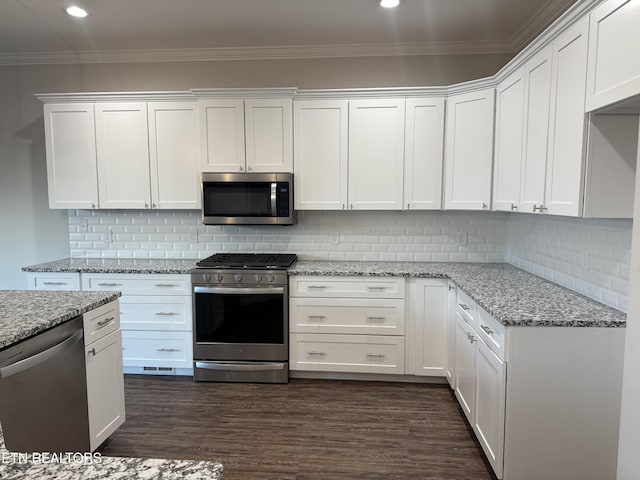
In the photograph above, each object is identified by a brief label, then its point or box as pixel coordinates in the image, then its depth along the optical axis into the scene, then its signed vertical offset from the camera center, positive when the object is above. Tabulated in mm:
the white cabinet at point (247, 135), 3395 +674
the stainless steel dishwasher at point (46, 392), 1699 -863
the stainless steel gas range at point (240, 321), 3234 -902
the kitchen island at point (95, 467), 809 -541
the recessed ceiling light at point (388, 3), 2717 +1462
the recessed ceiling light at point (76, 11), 2882 +1488
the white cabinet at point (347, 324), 3225 -914
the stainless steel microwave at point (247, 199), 3396 +119
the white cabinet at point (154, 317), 3355 -895
